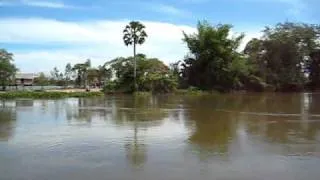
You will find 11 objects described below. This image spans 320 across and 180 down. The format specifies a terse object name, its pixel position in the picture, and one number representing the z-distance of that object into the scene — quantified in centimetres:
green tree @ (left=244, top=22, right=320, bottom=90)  4397
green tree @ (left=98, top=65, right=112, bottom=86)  5058
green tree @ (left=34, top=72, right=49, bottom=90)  6115
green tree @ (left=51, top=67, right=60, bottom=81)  6428
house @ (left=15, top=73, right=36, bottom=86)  6446
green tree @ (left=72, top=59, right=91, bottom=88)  5908
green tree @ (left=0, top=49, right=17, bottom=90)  4500
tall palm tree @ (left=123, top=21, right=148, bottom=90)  4063
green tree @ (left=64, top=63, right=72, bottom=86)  6259
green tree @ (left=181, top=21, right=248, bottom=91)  4143
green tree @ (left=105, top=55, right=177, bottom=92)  4046
